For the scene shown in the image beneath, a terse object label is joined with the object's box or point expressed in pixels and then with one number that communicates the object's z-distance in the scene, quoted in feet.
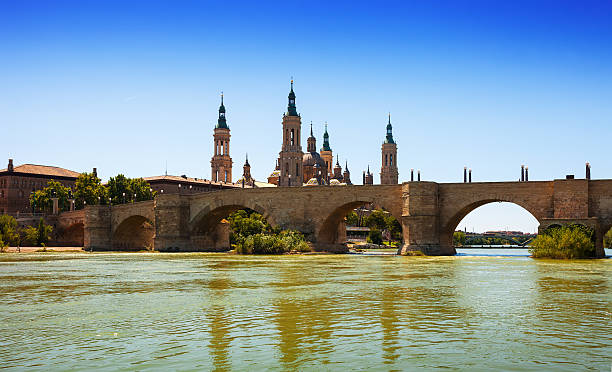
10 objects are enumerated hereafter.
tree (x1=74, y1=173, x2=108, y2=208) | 300.40
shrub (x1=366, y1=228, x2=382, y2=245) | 339.16
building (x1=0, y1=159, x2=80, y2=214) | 344.28
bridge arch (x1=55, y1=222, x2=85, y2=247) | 275.24
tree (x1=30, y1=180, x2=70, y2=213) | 310.86
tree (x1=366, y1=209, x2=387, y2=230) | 359.99
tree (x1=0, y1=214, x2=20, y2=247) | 231.50
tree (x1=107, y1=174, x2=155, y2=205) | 302.25
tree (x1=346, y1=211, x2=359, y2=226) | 429.38
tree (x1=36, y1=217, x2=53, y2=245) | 261.03
